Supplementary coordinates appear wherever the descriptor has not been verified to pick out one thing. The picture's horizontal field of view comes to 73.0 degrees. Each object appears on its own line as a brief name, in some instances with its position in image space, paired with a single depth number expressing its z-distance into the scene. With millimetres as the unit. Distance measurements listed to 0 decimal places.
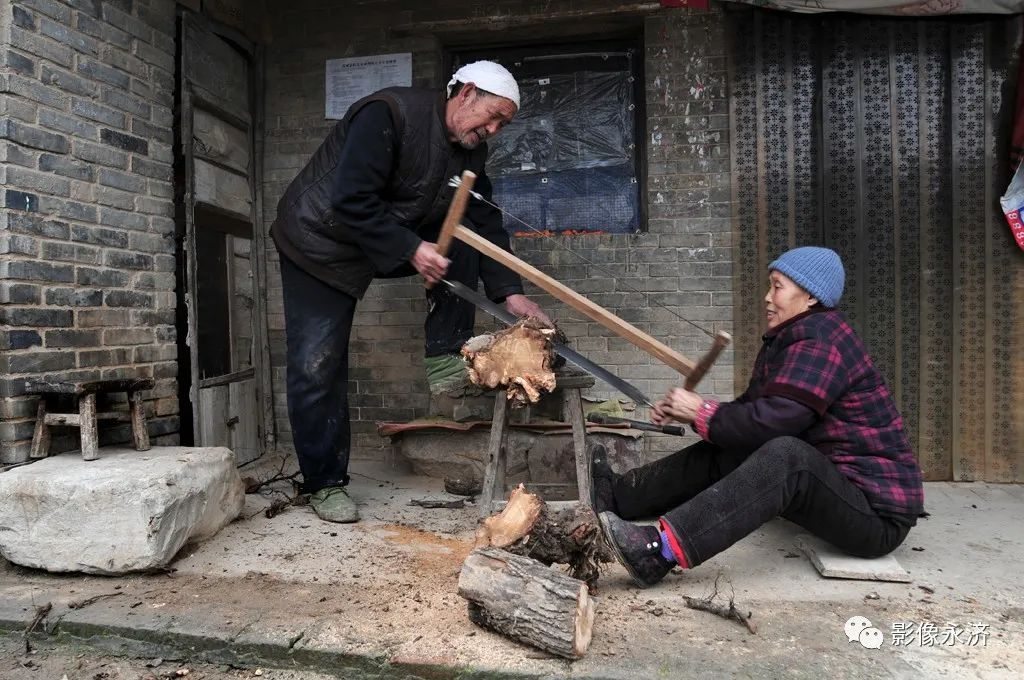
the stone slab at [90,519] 2711
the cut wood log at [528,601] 2072
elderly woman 2459
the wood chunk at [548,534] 2434
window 4902
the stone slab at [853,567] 2629
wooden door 4215
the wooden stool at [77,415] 3068
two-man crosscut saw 2816
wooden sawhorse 3178
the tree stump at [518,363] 3082
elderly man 3250
